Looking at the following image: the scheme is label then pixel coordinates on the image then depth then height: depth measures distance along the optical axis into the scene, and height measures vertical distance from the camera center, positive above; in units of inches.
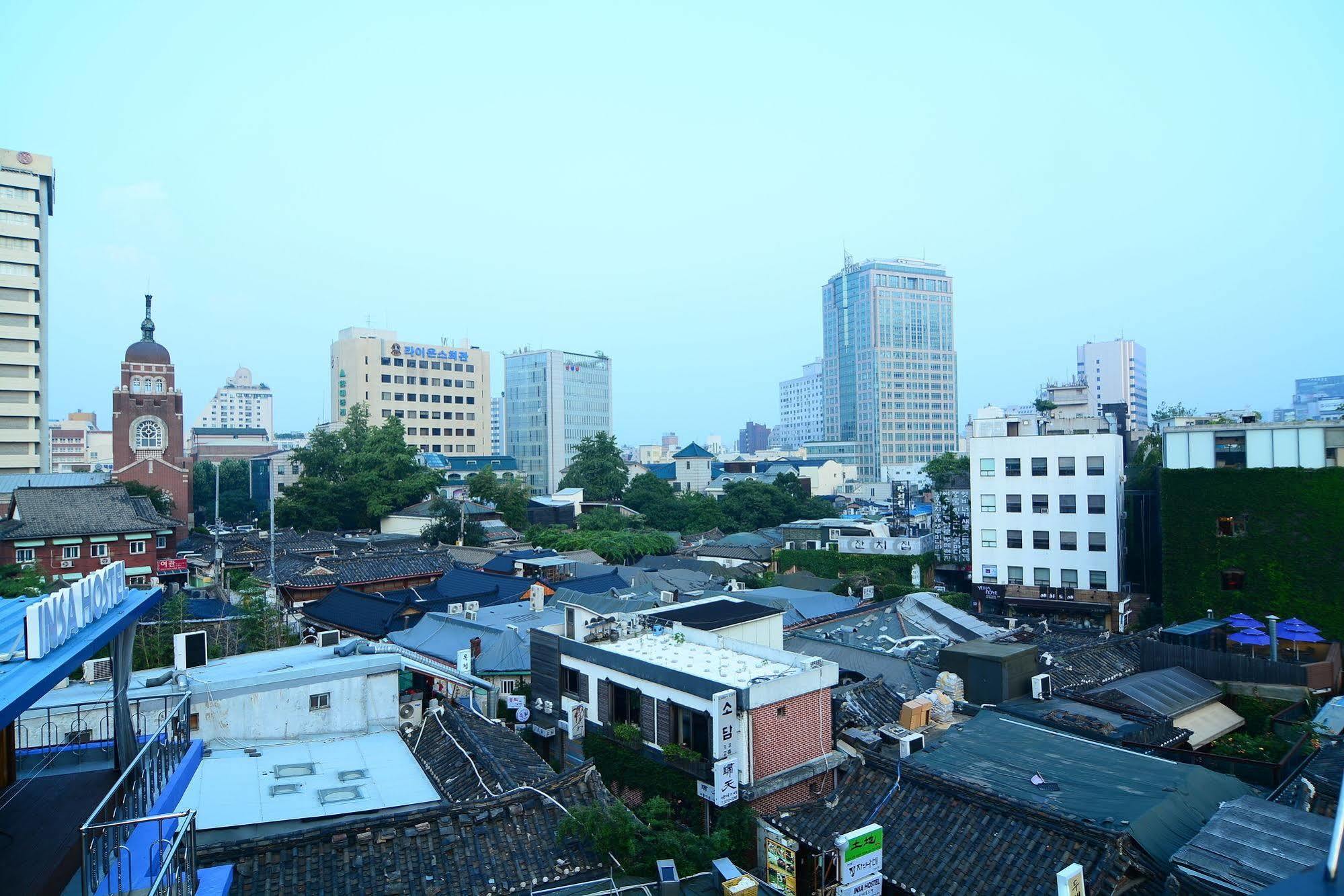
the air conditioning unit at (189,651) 546.0 -133.8
